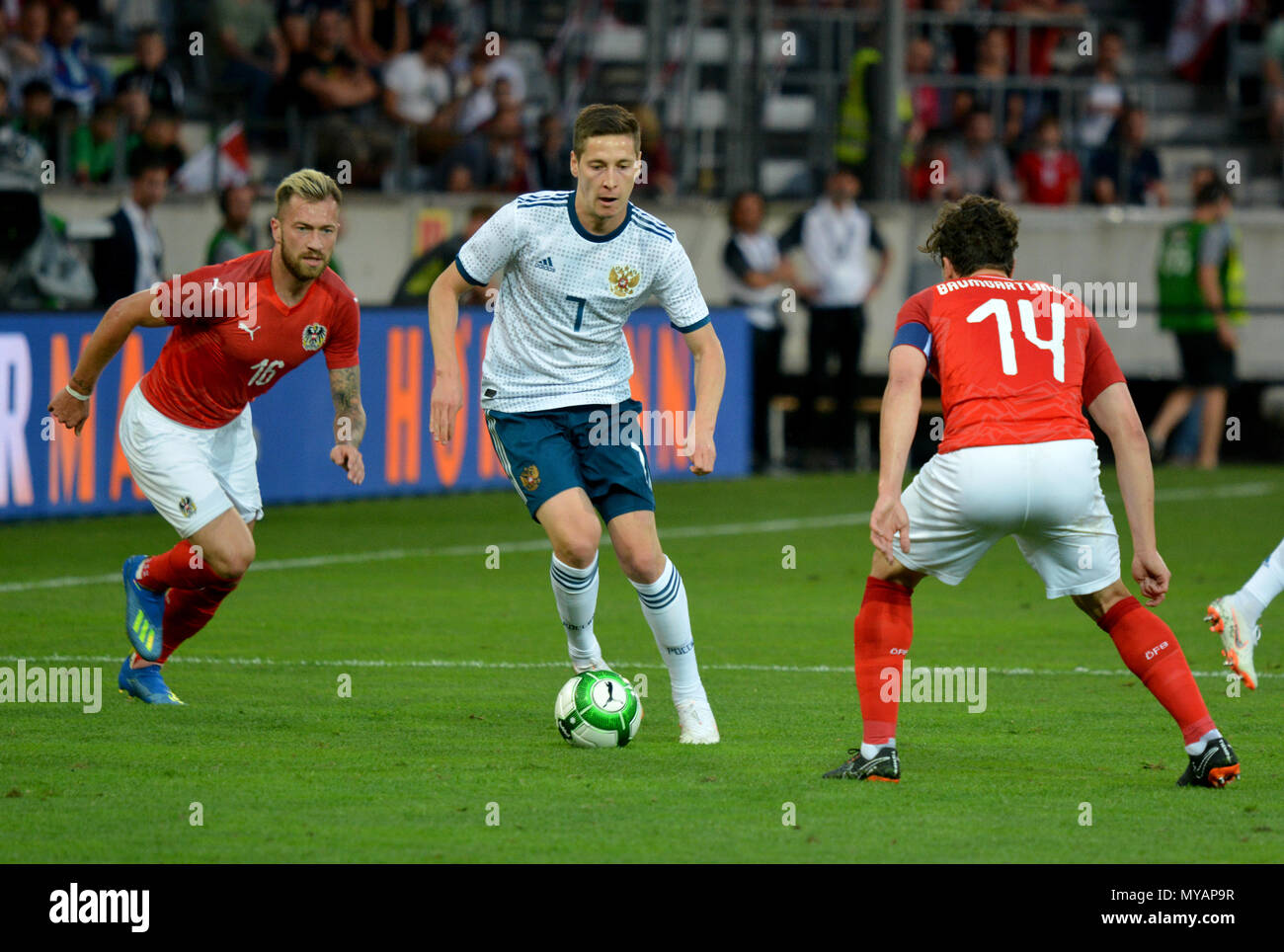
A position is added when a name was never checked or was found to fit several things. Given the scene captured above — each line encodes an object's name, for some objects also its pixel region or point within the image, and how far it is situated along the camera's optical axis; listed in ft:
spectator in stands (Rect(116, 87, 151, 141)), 59.52
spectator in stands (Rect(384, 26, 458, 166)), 67.72
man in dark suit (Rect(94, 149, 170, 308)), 51.57
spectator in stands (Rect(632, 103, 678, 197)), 69.00
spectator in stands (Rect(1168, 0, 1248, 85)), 88.17
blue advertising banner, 46.24
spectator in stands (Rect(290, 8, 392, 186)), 63.93
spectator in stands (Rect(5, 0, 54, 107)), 59.82
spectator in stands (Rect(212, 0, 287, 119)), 64.54
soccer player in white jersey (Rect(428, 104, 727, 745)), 24.66
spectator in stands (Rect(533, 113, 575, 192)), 64.75
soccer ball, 24.45
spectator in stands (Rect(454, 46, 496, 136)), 69.46
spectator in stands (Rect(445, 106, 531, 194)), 67.00
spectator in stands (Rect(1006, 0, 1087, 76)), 84.43
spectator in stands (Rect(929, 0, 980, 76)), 82.48
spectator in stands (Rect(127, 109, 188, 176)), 58.70
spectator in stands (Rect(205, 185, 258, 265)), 51.39
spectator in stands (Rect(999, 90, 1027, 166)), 80.33
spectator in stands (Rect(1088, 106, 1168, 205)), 79.82
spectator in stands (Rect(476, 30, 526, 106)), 70.54
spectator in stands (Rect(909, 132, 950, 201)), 75.15
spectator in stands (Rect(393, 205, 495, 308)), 62.85
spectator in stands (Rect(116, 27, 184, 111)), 60.49
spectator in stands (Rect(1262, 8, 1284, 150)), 85.92
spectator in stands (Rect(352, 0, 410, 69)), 68.54
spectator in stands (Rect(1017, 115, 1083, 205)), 77.30
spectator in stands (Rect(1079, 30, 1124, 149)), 81.87
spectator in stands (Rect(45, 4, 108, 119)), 60.70
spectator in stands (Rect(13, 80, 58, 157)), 57.82
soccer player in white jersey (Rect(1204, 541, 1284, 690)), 27.25
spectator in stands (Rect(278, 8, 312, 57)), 65.05
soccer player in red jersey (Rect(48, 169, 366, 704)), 26.68
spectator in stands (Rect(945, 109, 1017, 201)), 75.77
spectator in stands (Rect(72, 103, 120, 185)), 58.75
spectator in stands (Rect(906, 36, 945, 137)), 80.84
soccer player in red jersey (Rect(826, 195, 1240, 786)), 21.36
